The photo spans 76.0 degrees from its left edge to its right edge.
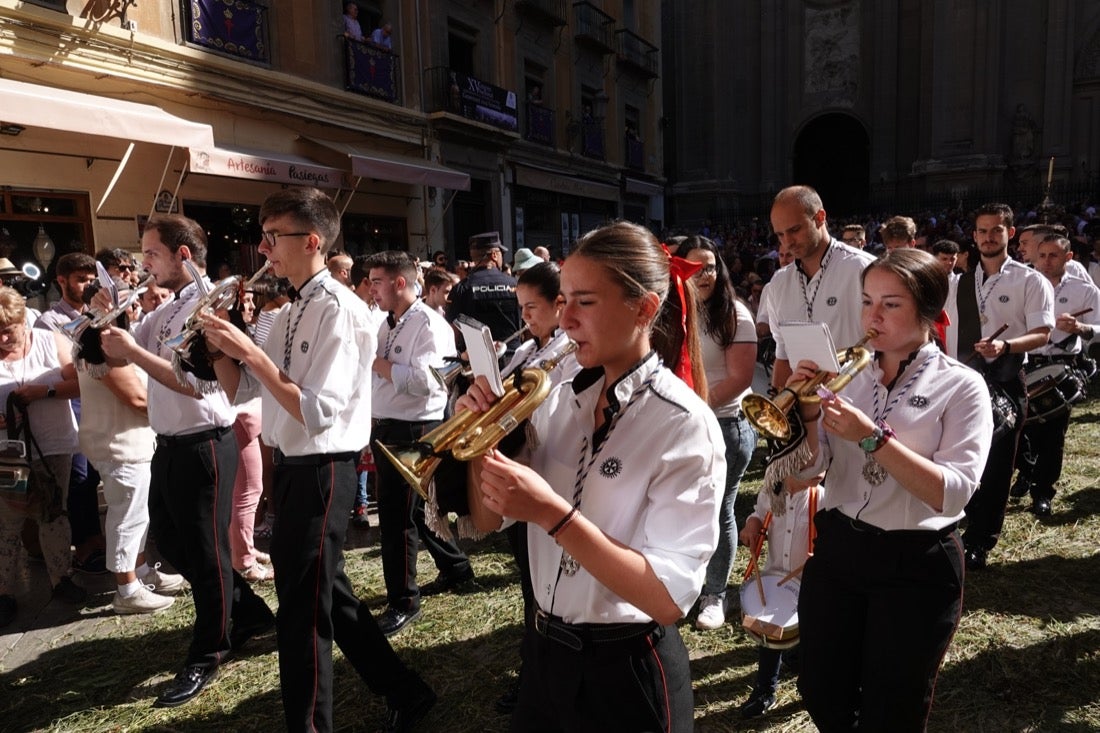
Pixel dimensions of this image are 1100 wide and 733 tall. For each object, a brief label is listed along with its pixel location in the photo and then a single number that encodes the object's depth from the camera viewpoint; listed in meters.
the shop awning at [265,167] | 10.10
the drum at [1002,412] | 4.49
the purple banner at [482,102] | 16.00
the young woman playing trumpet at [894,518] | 2.21
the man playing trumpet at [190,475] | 3.54
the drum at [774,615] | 2.83
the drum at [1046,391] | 5.37
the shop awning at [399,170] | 12.84
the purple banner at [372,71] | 13.85
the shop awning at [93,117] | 7.97
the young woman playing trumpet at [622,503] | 1.60
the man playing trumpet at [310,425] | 2.87
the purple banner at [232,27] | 11.17
